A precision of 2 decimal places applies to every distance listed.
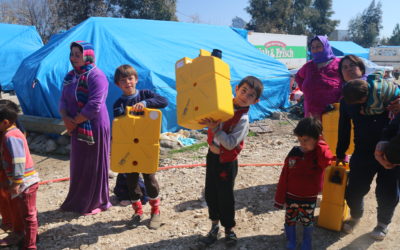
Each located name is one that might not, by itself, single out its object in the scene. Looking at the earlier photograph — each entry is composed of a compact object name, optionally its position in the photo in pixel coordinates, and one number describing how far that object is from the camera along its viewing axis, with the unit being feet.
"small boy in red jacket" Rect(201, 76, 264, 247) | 8.08
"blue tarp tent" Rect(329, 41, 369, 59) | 88.03
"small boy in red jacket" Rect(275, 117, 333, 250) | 8.21
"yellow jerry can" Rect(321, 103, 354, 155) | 10.94
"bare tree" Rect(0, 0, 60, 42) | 80.07
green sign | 53.57
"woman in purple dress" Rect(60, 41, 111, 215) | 10.61
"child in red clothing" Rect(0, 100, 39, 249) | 8.13
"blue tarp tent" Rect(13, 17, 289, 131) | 23.04
